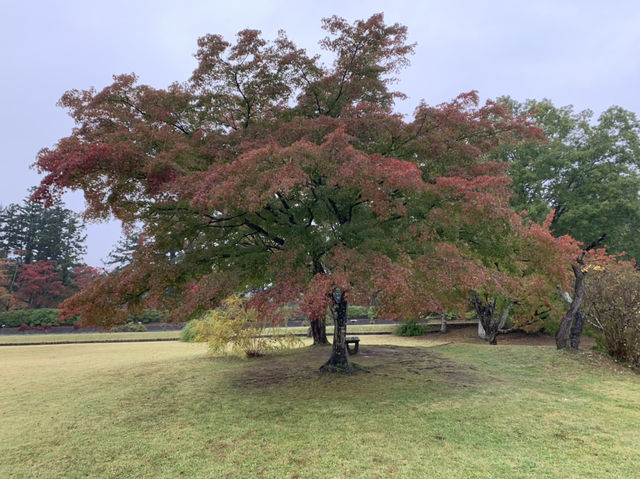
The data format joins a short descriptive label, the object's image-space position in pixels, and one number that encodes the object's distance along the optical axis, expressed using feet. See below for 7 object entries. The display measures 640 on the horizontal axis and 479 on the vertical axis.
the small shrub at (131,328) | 91.17
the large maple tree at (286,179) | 17.71
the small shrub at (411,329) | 67.67
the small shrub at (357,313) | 106.11
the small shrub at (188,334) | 62.89
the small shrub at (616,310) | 28.66
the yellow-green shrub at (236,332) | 37.24
